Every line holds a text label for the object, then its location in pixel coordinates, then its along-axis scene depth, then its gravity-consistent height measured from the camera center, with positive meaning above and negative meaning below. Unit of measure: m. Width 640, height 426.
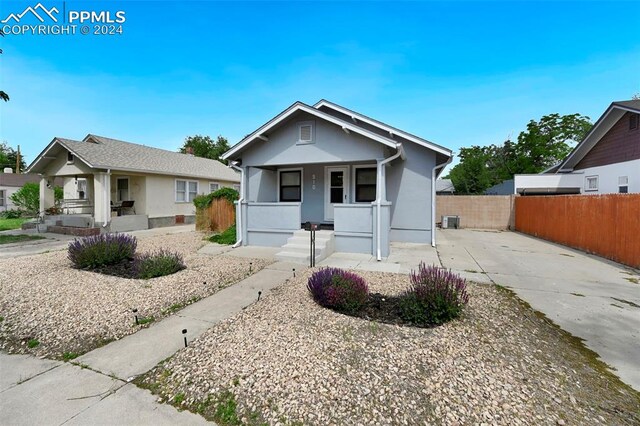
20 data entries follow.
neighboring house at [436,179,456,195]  44.25 +4.13
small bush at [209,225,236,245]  10.66 -1.19
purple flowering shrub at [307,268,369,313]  4.21 -1.29
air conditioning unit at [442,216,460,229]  17.11 -0.85
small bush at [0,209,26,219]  21.76 -0.55
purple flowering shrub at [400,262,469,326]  3.80 -1.30
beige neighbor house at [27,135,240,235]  13.52 +1.31
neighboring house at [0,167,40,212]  24.94 +2.00
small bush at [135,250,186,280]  5.94 -1.30
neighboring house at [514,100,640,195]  11.56 +2.28
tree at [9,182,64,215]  19.52 +0.87
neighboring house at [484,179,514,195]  25.38 +1.92
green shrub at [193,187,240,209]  13.30 +0.52
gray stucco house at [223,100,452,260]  8.62 +1.04
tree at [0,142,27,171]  41.28 +8.17
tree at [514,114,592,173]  31.34 +8.17
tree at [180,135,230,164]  43.91 +10.24
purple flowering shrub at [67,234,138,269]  6.41 -1.04
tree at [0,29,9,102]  8.05 +3.27
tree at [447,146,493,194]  28.31 +3.35
